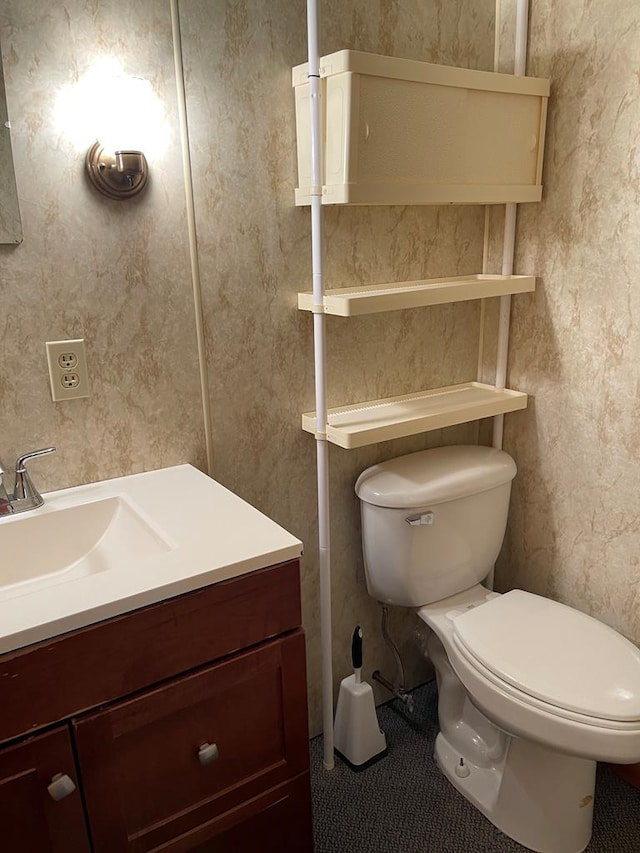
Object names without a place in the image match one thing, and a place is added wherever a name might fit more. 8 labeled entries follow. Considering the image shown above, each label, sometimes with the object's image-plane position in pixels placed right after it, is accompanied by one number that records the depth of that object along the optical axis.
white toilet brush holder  1.73
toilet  1.33
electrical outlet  1.29
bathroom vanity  0.94
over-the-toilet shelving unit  1.33
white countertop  0.93
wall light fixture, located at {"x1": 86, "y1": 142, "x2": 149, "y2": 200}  1.24
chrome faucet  1.25
